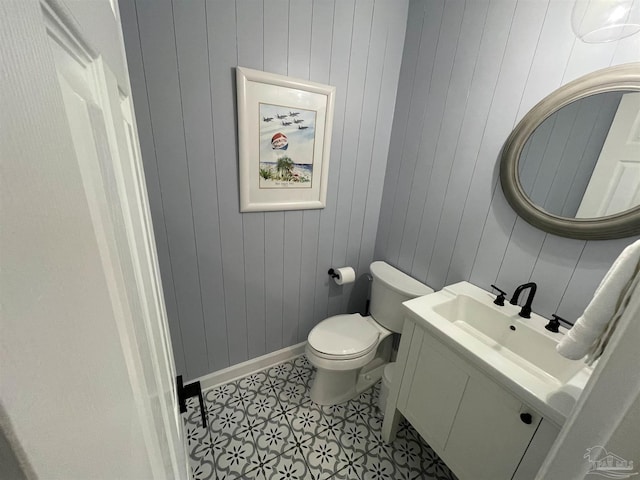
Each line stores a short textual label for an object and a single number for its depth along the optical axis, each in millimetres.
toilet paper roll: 1733
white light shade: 807
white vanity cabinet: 837
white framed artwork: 1221
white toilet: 1395
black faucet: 1062
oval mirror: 880
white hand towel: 591
